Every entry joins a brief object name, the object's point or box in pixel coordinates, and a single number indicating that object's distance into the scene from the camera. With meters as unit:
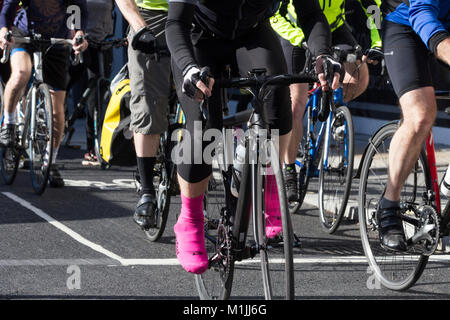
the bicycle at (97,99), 9.64
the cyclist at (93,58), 9.91
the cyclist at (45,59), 8.01
